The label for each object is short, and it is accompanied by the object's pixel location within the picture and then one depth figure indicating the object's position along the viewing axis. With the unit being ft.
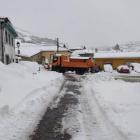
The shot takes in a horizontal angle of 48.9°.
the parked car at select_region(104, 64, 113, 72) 88.99
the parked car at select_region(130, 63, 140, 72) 85.06
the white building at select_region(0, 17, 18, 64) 44.78
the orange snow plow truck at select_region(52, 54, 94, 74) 75.00
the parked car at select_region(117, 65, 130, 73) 80.38
